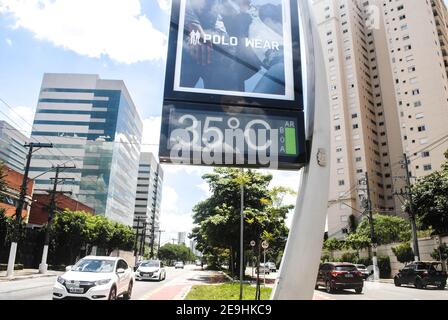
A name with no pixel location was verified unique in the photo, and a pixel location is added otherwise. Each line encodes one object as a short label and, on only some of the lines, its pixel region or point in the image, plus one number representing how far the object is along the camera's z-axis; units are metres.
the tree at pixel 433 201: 25.53
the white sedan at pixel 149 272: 23.66
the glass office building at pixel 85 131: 89.81
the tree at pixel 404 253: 31.43
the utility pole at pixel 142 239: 60.81
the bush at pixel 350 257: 41.88
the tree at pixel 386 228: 53.16
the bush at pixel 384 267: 34.91
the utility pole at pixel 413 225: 27.74
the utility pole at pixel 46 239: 28.41
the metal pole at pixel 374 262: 31.91
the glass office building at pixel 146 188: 135.50
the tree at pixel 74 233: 35.88
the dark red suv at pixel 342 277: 17.36
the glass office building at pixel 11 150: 67.06
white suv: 9.59
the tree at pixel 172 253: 112.73
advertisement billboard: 4.44
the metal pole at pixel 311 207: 4.52
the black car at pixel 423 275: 19.86
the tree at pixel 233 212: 23.00
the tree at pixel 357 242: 41.84
